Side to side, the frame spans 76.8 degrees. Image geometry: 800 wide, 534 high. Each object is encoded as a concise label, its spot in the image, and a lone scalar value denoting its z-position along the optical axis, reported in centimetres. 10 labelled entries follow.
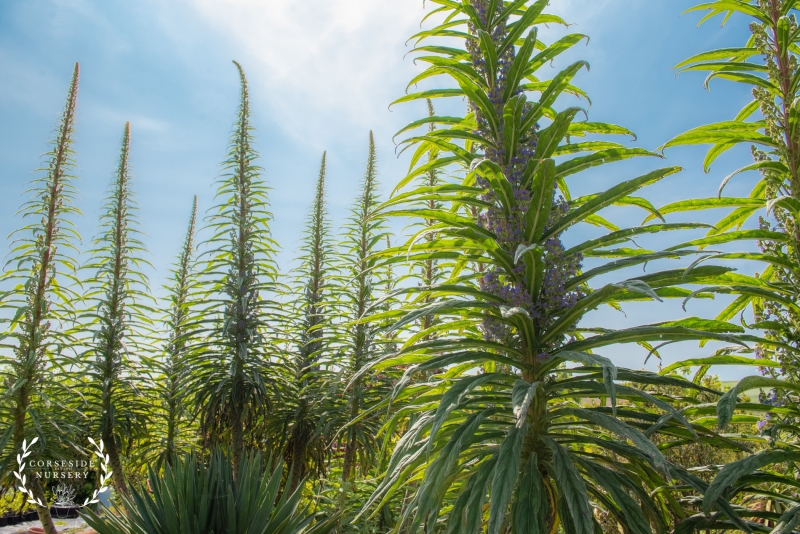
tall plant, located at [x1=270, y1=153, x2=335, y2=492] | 573
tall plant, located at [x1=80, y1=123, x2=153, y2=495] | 611
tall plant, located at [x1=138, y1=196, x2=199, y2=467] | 591
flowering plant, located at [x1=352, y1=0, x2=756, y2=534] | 168
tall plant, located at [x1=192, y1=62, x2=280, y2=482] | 567
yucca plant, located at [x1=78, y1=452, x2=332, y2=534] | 263
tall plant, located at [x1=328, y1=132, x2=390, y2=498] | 520
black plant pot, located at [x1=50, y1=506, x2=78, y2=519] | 959
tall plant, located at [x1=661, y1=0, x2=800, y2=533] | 180
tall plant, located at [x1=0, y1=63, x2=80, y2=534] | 520
